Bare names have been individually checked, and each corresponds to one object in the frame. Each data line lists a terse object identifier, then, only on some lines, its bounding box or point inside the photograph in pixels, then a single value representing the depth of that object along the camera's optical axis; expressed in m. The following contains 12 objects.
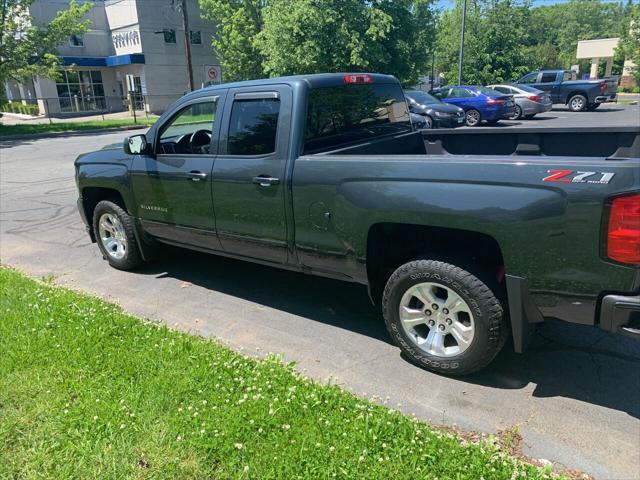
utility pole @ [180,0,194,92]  26.98
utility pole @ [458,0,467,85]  29.44
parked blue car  21.33
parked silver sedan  23.88
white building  38.47
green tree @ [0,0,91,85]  25.87
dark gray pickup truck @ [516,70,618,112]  27.38
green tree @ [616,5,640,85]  40.09
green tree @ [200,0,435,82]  24.84
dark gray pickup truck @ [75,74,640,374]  2.85
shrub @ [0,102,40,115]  39.03
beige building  64.88
